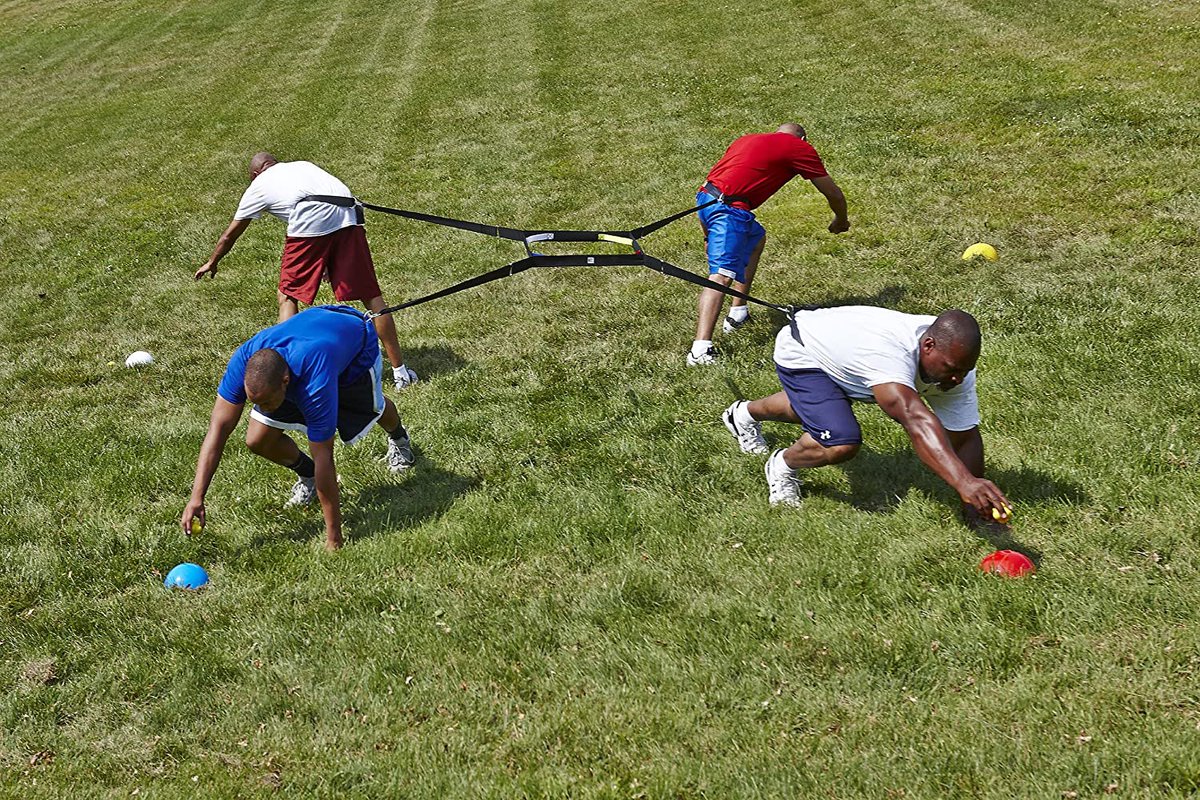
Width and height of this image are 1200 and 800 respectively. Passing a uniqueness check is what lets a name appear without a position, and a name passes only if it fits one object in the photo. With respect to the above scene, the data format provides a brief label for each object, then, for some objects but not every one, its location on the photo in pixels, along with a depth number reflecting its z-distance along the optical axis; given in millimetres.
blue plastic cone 5159
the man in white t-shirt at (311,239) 7211
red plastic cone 4473
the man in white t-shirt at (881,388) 4281
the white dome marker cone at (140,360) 8273
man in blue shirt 4877
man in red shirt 7262
